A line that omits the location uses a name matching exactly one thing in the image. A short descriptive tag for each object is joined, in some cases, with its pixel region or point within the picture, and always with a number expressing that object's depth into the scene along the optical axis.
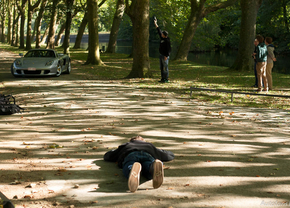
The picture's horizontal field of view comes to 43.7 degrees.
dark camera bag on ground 9.58
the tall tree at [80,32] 46.30
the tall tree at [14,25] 61.77
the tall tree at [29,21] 44.66
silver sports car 17.59
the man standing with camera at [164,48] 15.82
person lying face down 4.59
